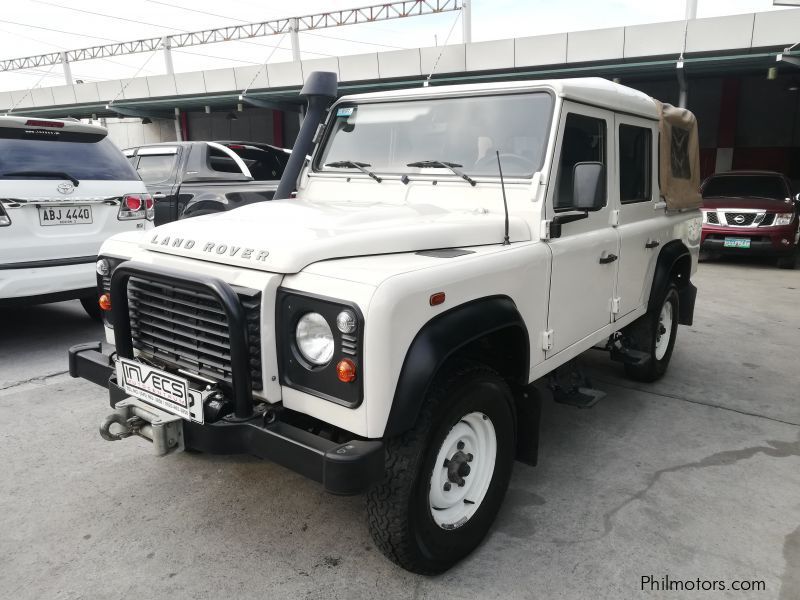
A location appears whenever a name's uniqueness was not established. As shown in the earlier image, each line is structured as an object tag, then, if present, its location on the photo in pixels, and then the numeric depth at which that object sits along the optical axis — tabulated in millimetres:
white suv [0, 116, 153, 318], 4840
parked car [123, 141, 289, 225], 7605
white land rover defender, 2139
